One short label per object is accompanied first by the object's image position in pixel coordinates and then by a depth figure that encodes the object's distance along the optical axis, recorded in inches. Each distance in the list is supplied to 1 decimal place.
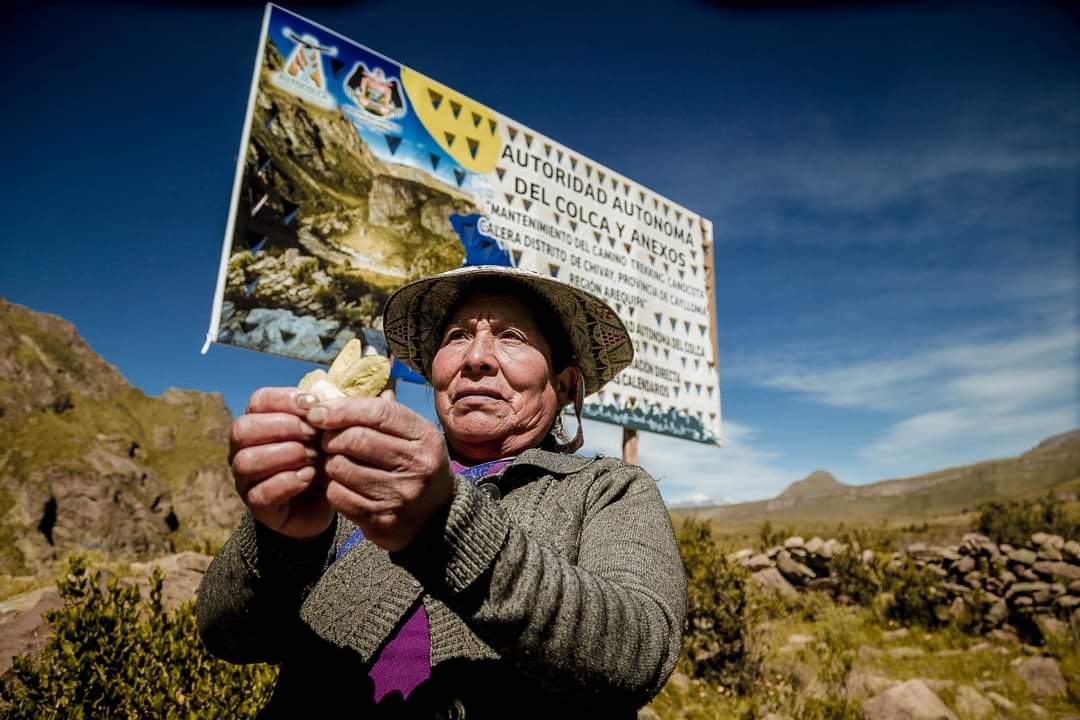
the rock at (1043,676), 227.6
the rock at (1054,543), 368.5
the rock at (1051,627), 294.6
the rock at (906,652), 294.5
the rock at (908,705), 182.2
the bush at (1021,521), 516.4
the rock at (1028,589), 338.6
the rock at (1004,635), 318.7
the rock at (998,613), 333.1
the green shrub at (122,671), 93.7
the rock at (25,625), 114.5
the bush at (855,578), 420.8
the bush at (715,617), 237.6
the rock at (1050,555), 360.2
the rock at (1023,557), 366.0
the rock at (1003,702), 209.3
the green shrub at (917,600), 348.8
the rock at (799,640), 313.9
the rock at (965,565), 396.8
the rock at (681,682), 210.2
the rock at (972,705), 203.6
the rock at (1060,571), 342.3
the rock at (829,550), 478.9
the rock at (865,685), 220.1
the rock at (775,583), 452.8
